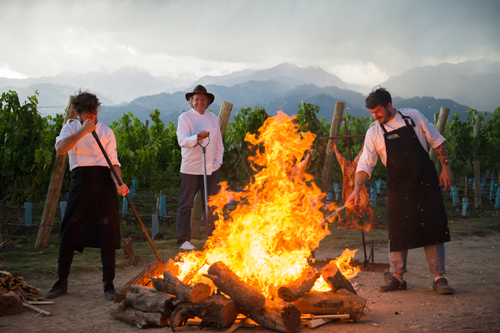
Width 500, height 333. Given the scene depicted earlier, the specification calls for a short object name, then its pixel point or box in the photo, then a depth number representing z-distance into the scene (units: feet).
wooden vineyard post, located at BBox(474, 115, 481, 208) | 40.75
